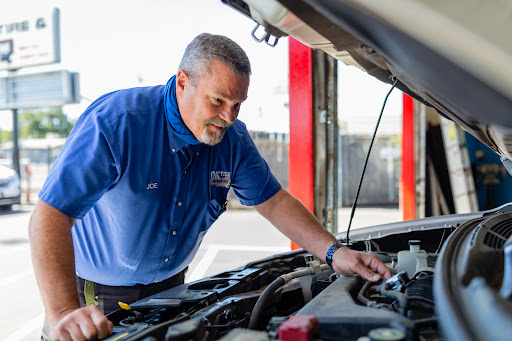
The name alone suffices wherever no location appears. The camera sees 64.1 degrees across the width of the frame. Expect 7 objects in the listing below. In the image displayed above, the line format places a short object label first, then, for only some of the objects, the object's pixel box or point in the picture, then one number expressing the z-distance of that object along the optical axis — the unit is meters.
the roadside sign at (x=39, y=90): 9.36
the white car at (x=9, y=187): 8.37
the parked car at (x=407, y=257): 0.71
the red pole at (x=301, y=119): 3.41
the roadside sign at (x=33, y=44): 9.80
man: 1.28
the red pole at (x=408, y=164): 4.93
